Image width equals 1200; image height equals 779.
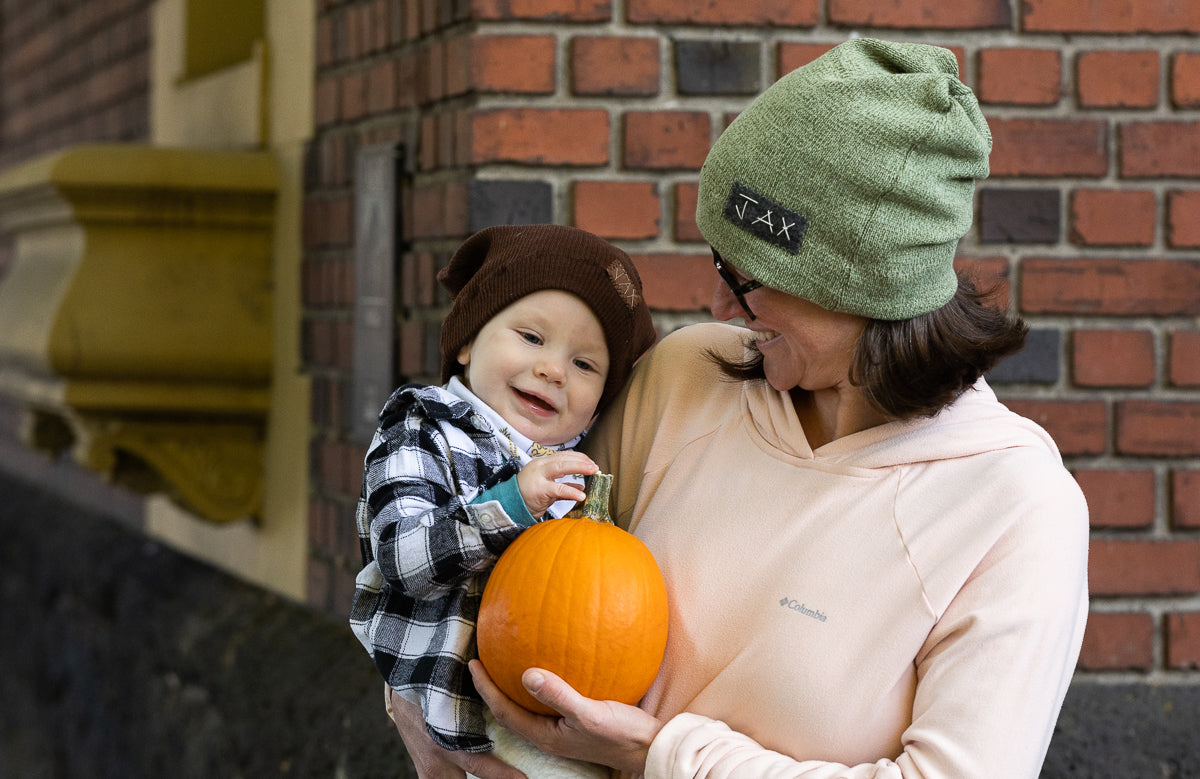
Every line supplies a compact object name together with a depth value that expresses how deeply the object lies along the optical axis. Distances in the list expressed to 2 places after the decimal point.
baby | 2.11
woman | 2.00
